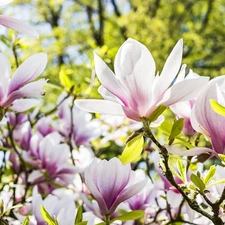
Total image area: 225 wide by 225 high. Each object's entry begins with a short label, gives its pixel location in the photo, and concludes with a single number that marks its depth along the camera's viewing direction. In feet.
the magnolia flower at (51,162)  3.94
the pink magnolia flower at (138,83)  2.71
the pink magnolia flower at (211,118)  2.71
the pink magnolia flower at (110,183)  2.95
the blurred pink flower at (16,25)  2.75
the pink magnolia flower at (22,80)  2.95
